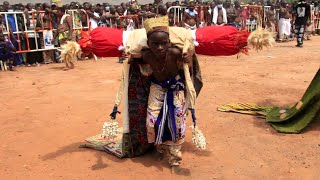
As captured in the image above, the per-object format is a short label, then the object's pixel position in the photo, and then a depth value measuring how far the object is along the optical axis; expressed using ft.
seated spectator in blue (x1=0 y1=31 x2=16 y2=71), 31.35
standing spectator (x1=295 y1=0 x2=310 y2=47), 41.52
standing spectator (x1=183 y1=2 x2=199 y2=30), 38.17
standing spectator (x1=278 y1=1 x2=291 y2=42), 50.83
